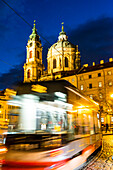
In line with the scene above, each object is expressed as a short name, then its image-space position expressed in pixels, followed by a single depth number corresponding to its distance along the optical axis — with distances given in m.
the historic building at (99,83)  43.03
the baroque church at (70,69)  44.12
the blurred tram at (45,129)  4.71
